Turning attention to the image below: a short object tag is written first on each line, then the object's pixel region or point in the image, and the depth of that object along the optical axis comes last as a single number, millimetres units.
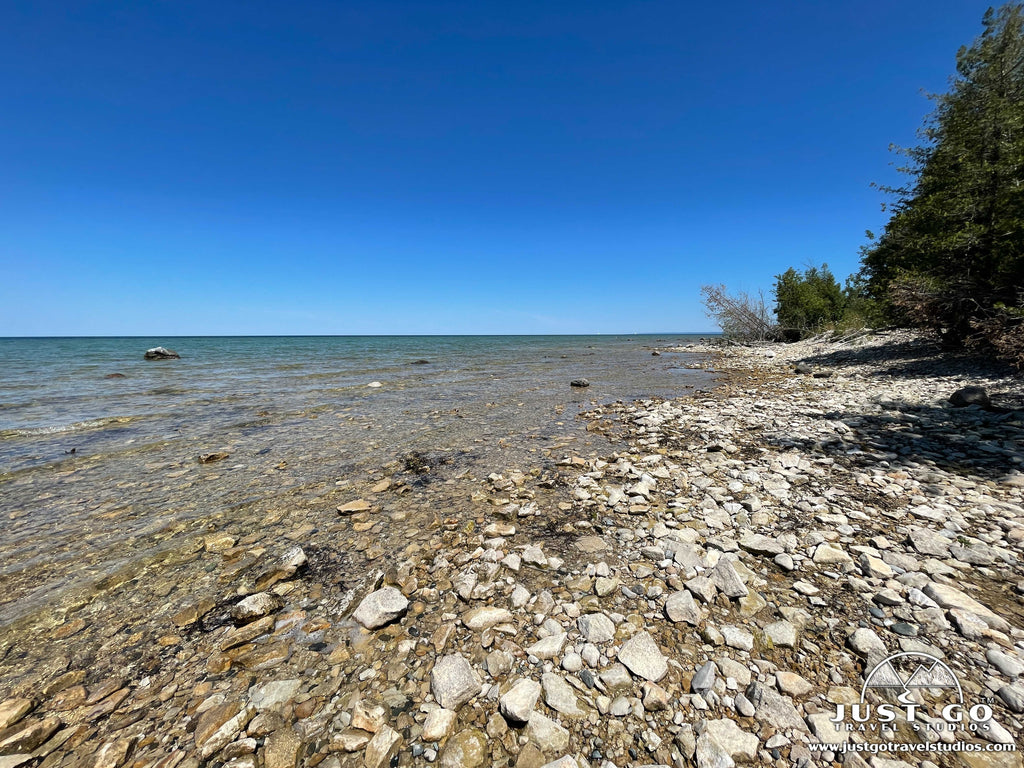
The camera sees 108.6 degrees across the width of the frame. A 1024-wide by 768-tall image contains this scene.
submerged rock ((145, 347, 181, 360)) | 37281
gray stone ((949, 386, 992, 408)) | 7863
